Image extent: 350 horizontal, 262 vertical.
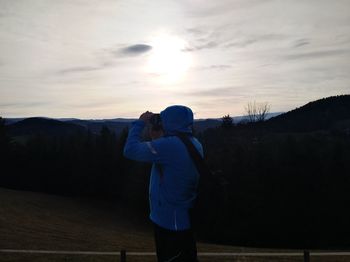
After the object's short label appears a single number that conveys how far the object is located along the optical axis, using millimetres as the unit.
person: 3305
